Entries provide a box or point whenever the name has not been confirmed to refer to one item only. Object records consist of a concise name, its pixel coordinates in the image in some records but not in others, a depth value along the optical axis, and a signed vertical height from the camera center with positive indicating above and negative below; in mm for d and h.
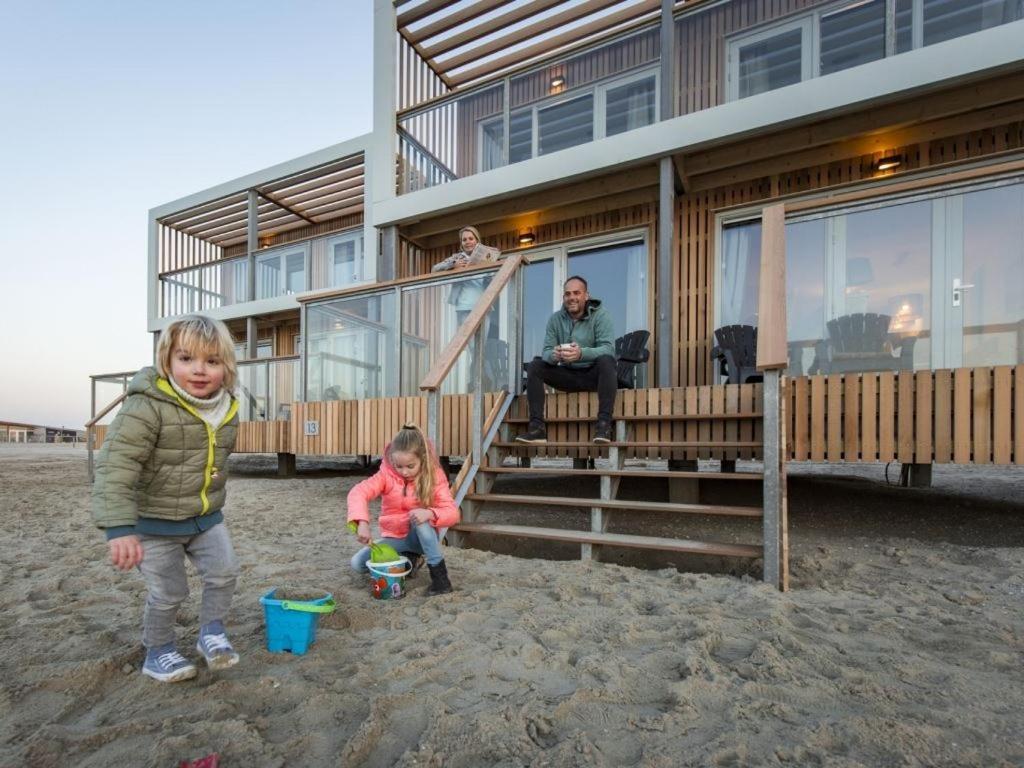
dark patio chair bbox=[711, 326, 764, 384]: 5363 +358
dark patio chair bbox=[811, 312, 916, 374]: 3666 +293
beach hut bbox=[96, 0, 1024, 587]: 3357 +1550
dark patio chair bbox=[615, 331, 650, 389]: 4688 +386
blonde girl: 2682 -625
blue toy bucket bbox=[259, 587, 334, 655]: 1854 -898
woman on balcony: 5020 +1242
